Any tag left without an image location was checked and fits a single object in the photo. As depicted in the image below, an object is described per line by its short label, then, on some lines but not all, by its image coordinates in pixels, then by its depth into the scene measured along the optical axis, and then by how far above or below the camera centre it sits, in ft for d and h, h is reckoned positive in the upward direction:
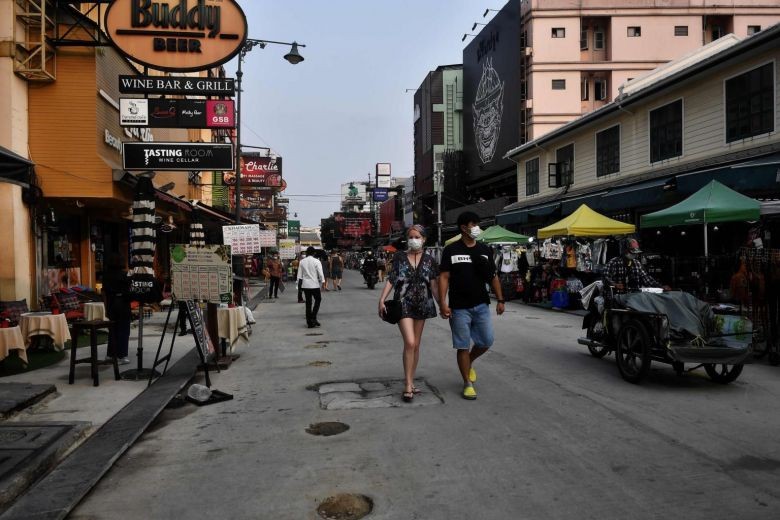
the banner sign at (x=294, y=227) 254.68 +12.23
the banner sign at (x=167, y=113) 34.65 +8.60
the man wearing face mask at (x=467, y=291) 20.24 -1.31
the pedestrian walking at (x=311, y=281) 43.55 -1.98
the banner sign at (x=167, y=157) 34.45 +5.88
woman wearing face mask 20.48 -1.29
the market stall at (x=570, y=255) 48.31 -0.26
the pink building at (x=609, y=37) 121.29 +45.09
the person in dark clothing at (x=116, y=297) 26.20 -1.83
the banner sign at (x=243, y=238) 48.85 +1.45
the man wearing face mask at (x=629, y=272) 26.25 -0.93
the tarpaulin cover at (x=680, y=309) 21.42 -2.16
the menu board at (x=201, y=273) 24.57 -0.74
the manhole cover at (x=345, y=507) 11.42 -5.08
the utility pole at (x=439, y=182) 122.05 +15.02
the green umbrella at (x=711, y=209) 32.35 +2.39
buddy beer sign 32.89 +12.73
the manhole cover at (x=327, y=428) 16.87 -5.11
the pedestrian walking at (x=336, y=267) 89.78 -2.03
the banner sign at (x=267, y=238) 75.76 +2.26
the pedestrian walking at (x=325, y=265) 84.27 -1.56
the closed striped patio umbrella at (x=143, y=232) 26.89 +1.14
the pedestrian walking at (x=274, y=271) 78.07 -2.15
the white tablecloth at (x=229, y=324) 28.78 -3.38
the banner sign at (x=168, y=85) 33.94 +9.95
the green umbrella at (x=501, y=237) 65.16 +1.77
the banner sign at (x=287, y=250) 157.79 +1.35
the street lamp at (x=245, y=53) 62.08 +21.15
